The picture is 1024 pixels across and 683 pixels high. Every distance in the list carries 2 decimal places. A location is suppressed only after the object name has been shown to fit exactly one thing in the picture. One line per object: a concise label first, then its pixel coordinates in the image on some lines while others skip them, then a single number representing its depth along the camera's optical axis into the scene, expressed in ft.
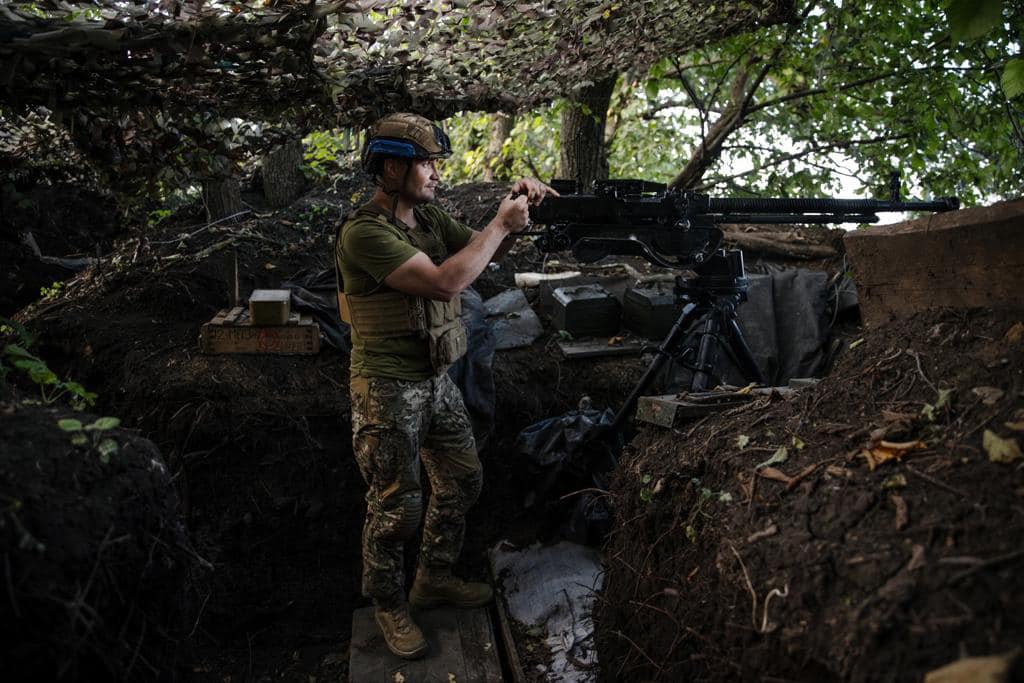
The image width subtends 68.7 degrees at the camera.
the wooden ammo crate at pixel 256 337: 16.83
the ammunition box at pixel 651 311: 18.61
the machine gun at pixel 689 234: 13.64
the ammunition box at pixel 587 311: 18.89
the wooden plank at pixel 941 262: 9.76
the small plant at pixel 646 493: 11.30
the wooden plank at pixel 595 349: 18.44
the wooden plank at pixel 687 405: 12.32
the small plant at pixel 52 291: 19.61
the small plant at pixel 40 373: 10.01
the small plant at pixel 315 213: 22.62
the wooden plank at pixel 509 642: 12.91
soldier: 11.36
